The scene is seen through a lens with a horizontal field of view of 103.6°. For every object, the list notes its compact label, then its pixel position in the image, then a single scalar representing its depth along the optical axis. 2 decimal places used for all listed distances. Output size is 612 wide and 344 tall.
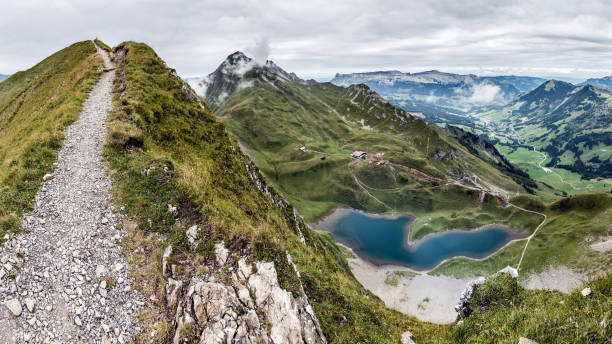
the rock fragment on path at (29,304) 10.96
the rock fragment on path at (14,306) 10.62
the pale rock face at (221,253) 15.34
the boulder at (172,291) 13.25
